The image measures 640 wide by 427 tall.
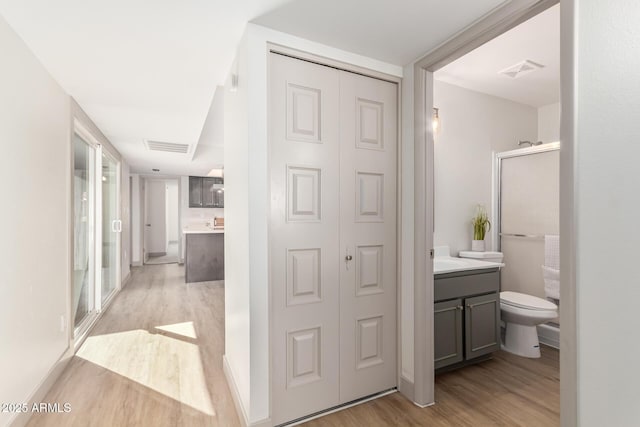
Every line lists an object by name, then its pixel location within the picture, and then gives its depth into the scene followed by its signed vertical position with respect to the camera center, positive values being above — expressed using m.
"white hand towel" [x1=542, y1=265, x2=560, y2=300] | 2.88 -0.67
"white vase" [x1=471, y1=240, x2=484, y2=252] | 3.03 -0.34
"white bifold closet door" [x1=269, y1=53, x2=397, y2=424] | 1.81 -0.16
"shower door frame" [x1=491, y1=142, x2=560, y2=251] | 3.27 +0.18
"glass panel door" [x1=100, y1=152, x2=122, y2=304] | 4.23 -0.26
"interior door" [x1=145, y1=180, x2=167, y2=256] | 8.85 -0.22
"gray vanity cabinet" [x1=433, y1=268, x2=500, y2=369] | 2.29 -0.83
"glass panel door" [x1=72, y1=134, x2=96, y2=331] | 3.04 -0.22
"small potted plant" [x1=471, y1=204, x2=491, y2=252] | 3.04 -0.20
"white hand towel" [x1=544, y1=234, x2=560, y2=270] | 2.90 -0.38
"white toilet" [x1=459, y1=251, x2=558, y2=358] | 2.59 -0.93
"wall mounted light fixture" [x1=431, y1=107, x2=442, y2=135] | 2.90 +0.85
